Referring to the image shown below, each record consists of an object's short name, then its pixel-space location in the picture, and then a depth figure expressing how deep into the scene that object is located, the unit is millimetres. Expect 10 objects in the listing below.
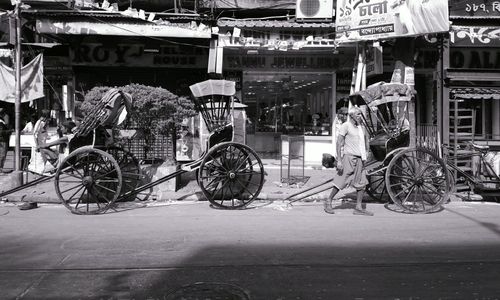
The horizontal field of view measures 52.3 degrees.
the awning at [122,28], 12680
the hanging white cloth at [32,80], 11969
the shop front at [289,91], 15258
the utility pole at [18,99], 10914
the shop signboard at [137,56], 15016
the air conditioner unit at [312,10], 13578
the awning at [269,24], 13180
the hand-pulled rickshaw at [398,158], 8562
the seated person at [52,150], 12602
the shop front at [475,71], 11805
